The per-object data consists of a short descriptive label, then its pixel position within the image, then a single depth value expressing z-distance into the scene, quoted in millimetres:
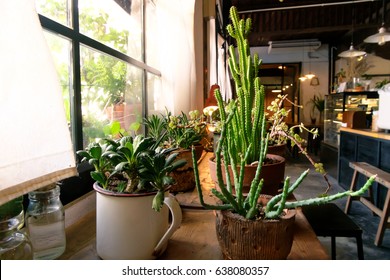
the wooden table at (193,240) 663
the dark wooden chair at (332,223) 1568
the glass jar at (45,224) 651
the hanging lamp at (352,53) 5070
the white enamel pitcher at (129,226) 596
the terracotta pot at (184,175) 1056
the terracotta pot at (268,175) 843
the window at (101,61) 1072
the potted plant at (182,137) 1065
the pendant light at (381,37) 3952
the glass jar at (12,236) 539
